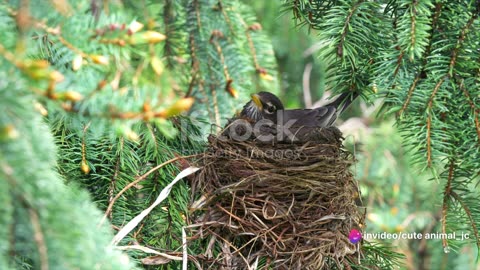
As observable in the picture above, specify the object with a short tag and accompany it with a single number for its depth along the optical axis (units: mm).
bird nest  4391
